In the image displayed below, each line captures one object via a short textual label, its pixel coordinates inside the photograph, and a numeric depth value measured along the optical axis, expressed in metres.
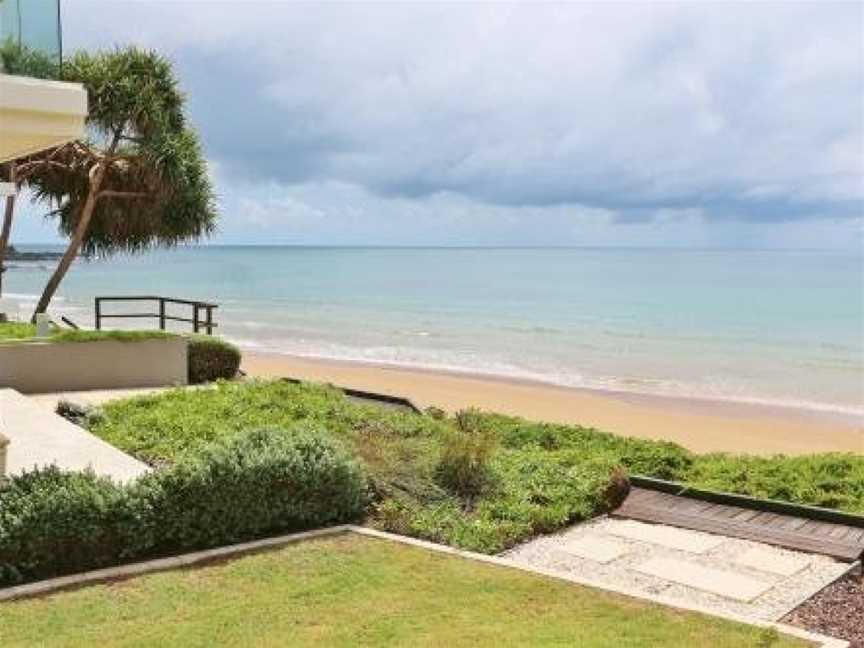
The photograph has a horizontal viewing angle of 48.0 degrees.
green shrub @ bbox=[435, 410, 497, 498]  8.73
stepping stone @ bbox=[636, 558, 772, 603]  6.70
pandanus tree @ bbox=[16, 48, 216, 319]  20.84
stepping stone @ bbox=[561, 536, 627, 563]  7.46
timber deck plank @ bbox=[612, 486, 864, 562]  7.76
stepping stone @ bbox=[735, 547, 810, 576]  7.21
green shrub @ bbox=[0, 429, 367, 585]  6.54
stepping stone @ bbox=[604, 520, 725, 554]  7.79
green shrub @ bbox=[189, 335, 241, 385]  17.70
